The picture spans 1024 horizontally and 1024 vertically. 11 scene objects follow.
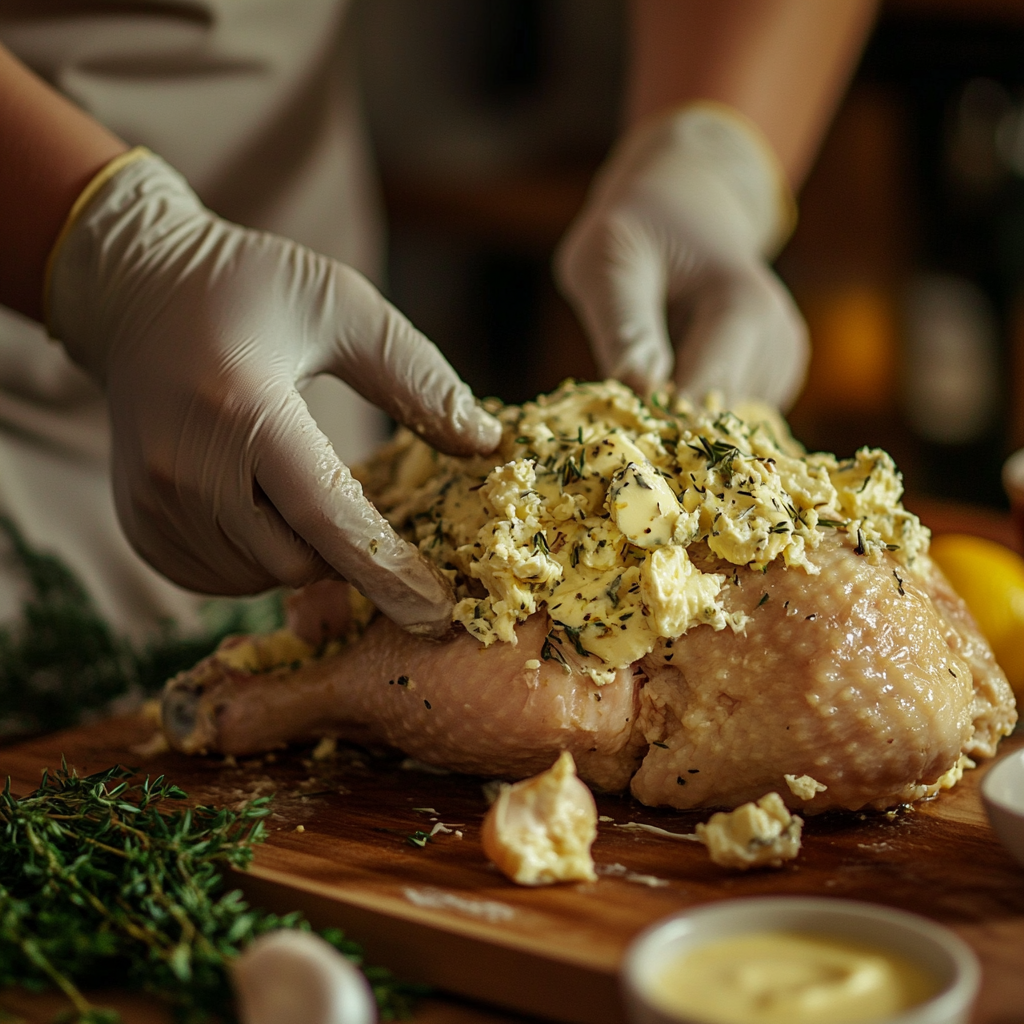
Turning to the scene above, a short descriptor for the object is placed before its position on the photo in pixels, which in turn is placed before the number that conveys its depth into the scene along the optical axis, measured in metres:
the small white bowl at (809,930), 0.59
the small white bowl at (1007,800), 0.67
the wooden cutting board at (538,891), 0.64
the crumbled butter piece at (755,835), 0.69
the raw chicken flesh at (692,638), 0.72
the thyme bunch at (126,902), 0.64
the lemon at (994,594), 0.85
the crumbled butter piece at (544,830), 0.68
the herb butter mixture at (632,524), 0.73
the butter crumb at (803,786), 0.72
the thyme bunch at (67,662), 0.89
